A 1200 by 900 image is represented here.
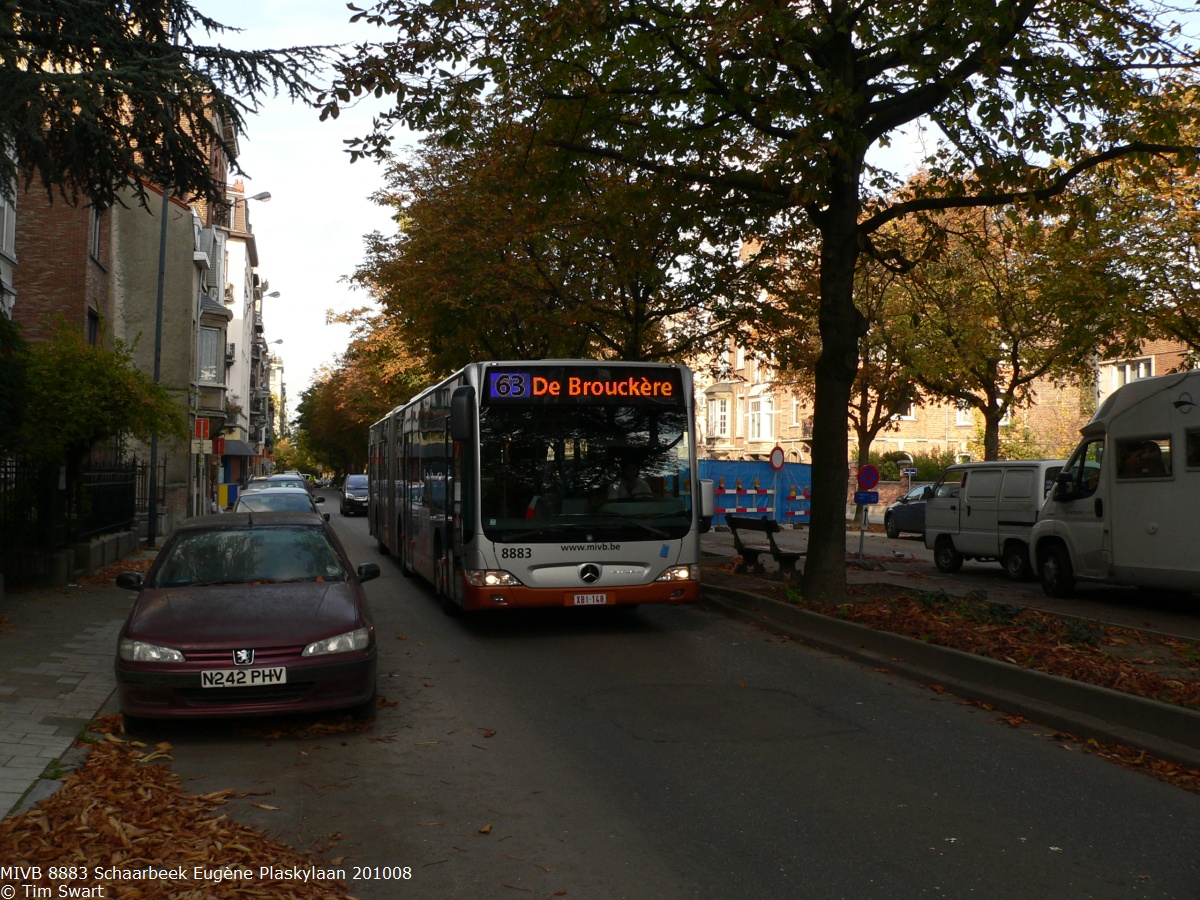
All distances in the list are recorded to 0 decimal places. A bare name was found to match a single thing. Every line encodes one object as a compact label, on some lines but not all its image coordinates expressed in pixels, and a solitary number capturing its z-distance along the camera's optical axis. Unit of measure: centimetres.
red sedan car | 729
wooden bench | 1633
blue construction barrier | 3198
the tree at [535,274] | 1884
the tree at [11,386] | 1409
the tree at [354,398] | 3950
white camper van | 1397
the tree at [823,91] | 1132
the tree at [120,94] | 1147
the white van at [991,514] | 1964
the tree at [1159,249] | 2222
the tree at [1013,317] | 2212
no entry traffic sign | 2414
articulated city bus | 1170
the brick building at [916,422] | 5138
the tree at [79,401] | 1609
